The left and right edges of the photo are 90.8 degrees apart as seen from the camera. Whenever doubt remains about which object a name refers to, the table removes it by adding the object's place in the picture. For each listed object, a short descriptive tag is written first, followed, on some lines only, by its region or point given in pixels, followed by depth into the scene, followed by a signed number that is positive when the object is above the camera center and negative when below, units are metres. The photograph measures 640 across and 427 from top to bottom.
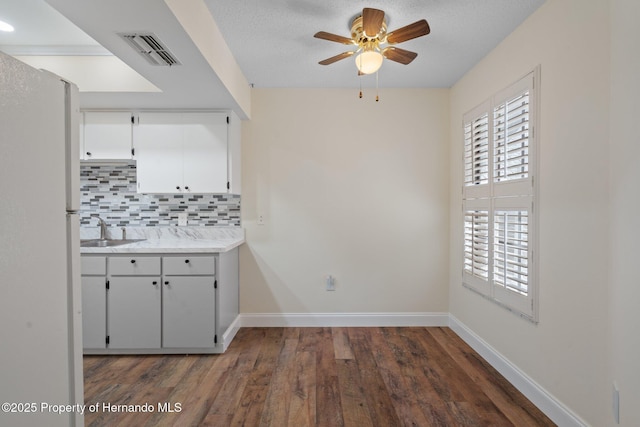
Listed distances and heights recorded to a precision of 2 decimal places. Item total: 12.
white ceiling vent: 1.76 +0.96
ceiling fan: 1.82 +1.08
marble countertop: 3.13 -0.27
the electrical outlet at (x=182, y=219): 3.28 -0.11
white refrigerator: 0.83 -0.12
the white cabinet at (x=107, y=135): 2.98 +0.70
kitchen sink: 3.10 -0.34
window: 2.06 +0.09
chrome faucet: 3.19 -0.21
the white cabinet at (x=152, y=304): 2.62 -0.80
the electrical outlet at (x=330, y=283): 3.34 -0.79
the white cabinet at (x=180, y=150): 3.02 +0.56
